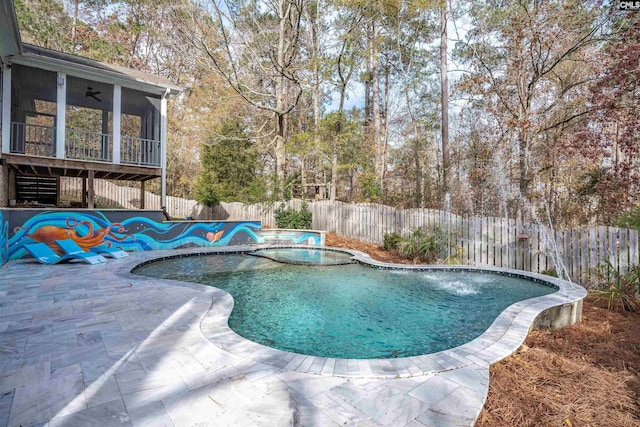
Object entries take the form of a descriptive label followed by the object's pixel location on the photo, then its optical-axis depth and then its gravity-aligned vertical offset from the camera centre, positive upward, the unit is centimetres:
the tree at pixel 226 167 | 1575 +252
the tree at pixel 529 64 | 876 +487
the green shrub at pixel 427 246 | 791 -73
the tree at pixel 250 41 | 1173 +703
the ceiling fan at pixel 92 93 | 963 +378
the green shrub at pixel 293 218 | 1220 -6
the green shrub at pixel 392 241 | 884 -66
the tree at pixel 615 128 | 767 +252
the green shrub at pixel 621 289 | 436 -101
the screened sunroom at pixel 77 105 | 789 +337
